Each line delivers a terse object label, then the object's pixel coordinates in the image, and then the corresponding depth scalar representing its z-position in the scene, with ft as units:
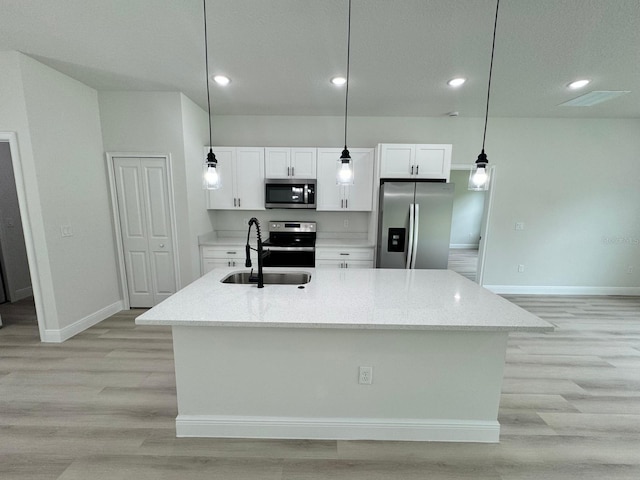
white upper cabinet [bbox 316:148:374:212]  12.00
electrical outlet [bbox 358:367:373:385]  5.21
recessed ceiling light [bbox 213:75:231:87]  8.80
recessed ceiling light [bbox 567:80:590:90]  8.68
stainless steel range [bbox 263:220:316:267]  11.94
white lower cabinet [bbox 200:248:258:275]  11.87
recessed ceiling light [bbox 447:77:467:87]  8.67
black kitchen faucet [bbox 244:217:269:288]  5.99
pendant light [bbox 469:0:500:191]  6.27
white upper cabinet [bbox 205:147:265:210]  12.08
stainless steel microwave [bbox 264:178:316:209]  11.99
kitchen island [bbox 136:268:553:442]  5.10
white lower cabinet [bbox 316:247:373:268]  11.93
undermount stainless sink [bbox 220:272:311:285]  7.22
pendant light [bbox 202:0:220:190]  6.56
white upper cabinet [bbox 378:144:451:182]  11.38
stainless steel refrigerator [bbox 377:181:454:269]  10.72
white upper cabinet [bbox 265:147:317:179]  12.01
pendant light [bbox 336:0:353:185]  6.44
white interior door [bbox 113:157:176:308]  10.61
